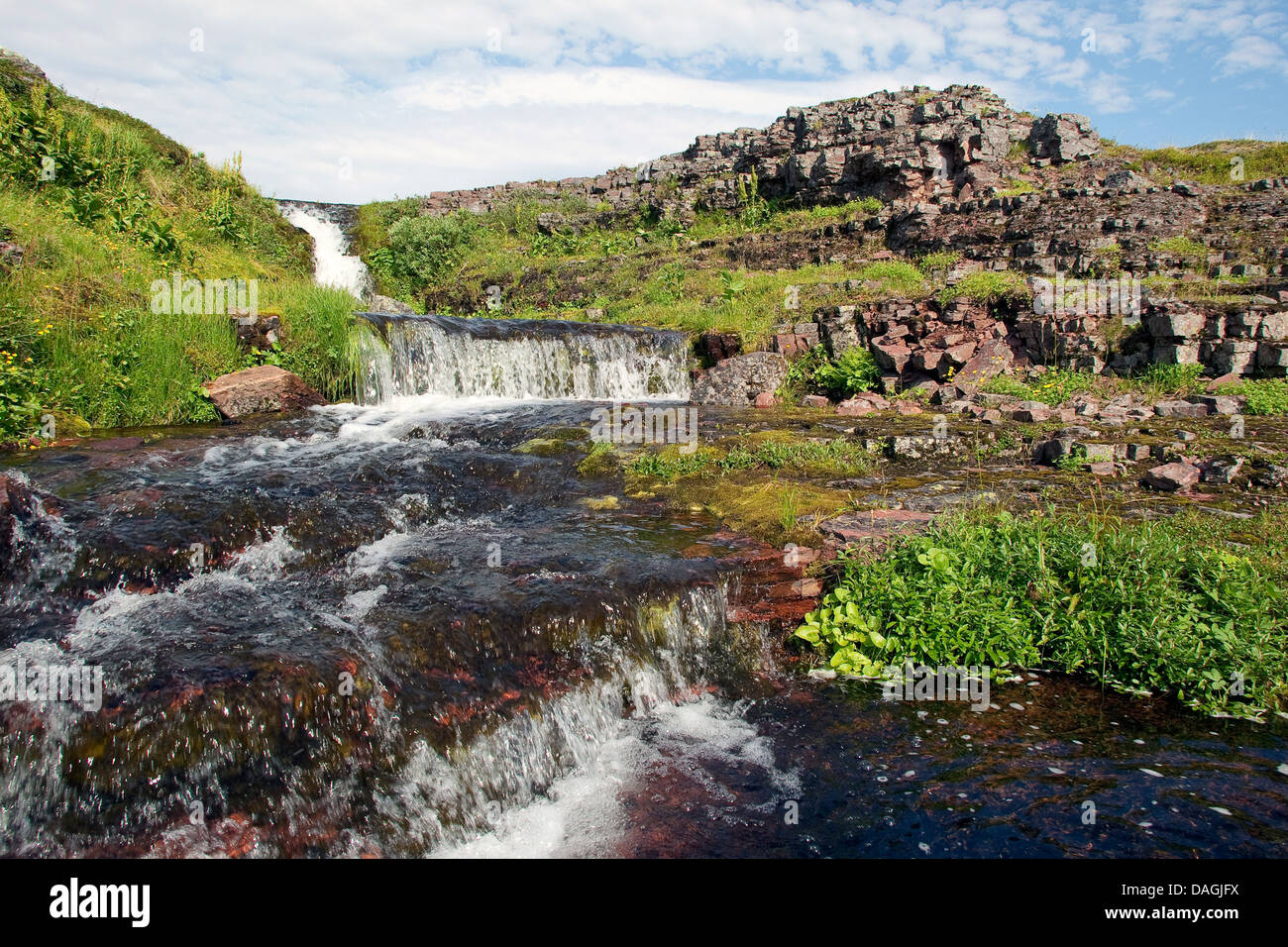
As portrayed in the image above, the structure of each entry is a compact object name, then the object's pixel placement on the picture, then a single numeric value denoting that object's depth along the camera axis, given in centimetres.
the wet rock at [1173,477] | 674
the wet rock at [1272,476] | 673
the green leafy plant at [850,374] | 1330
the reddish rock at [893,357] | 1322
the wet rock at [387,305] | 1797
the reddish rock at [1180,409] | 995
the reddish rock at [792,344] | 1466
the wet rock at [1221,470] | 689
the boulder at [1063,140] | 2248
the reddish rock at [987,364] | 1255
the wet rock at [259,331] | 1139
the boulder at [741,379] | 1395
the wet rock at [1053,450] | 780
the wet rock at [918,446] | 840
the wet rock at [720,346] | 1476
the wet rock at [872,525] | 540
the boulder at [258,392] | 1002
